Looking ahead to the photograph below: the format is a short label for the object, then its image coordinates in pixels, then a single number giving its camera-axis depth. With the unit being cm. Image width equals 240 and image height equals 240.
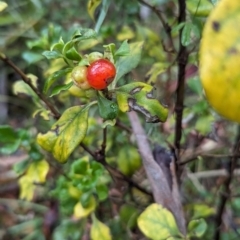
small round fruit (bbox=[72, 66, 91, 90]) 18
